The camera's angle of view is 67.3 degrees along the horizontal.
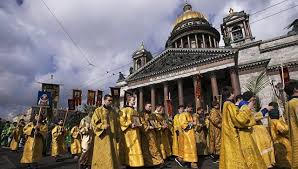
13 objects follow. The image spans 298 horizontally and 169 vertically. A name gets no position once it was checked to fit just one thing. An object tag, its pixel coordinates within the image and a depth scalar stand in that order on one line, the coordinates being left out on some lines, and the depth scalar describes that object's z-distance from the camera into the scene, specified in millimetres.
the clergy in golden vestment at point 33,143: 8617
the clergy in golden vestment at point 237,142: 4473
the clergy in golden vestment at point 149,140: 6895
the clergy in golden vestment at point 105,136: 5359
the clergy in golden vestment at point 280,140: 6473
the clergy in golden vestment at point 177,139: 8099
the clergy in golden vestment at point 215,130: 7988
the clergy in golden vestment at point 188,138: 7578
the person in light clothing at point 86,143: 6707
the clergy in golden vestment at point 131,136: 6381
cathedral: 30062
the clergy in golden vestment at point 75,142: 11777
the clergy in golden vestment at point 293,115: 4077
